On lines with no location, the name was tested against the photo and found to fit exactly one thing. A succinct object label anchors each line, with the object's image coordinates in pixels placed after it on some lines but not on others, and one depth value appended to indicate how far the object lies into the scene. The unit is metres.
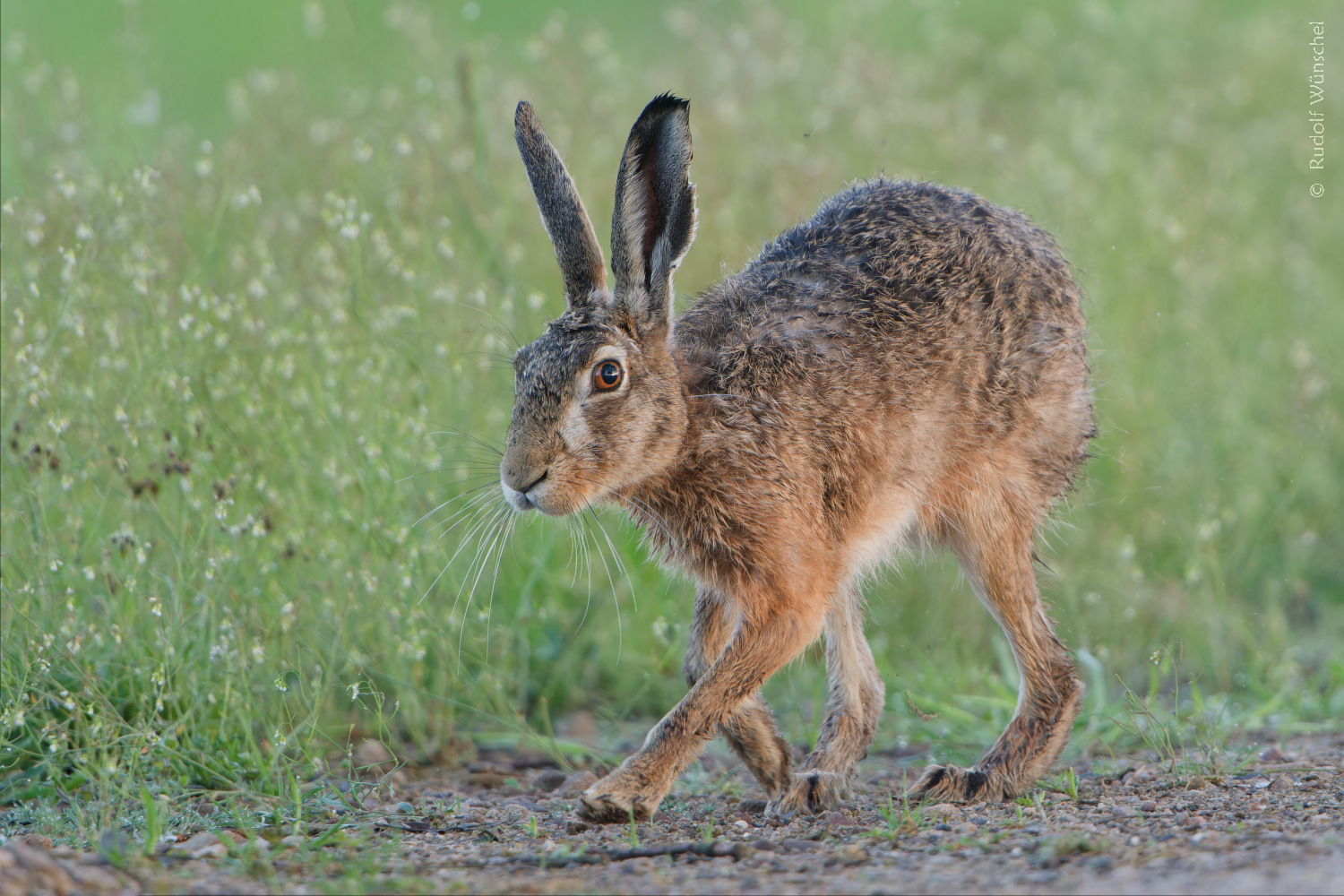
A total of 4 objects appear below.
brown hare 8.23
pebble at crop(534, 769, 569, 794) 9.55
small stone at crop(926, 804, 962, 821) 7.88
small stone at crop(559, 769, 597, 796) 9.28
